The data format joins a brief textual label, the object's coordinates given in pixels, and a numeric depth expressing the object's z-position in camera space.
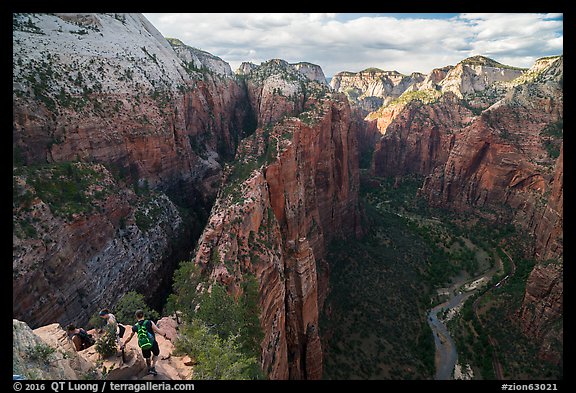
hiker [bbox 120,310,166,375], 10.93
